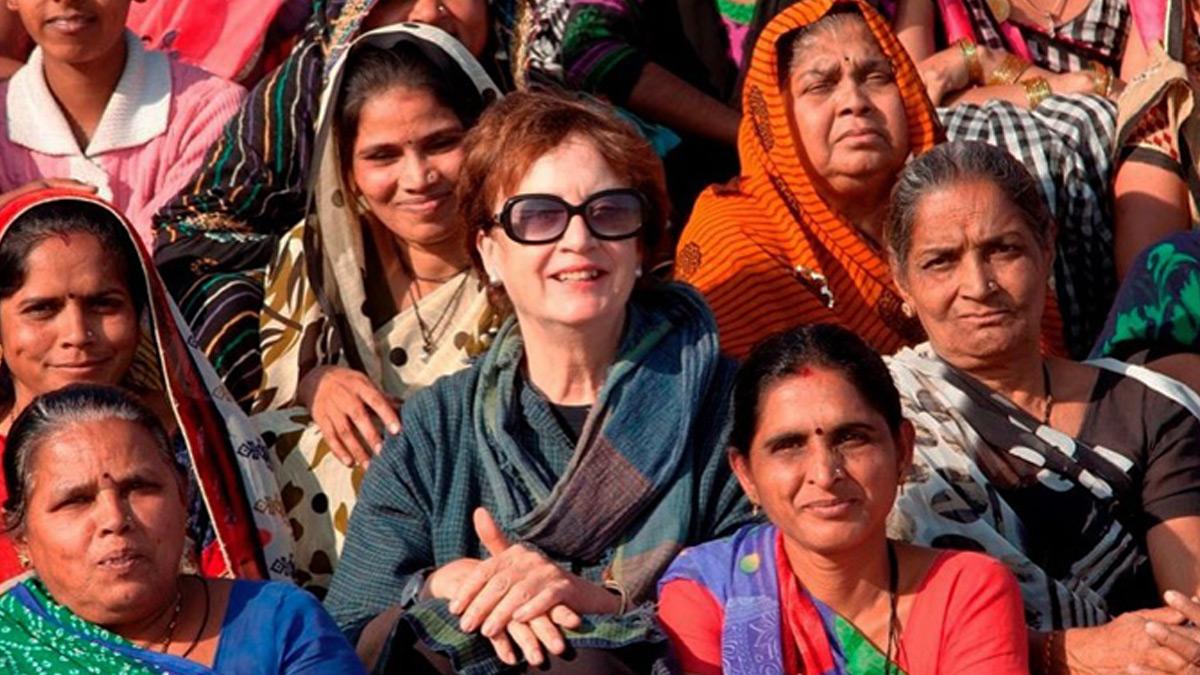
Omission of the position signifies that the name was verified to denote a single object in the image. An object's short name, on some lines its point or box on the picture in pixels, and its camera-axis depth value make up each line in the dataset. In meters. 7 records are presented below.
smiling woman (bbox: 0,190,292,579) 5.62
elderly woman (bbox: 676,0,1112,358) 6.16
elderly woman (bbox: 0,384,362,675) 4.74
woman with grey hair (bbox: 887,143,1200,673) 5.28
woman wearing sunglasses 5.20
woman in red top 4.79
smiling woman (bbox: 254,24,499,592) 6.04
